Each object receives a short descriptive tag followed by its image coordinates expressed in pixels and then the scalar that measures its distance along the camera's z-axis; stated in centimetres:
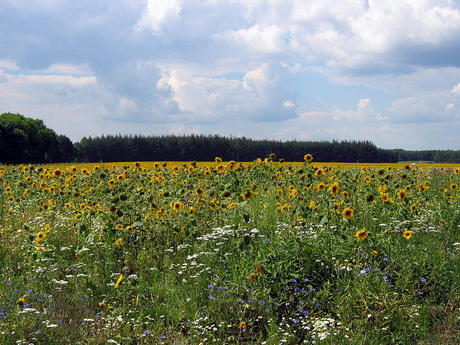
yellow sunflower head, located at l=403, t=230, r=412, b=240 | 521
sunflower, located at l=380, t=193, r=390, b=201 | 632
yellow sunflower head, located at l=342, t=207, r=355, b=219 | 530
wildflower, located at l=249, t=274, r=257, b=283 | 420
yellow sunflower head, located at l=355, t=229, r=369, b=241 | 470
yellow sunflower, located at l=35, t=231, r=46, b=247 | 529
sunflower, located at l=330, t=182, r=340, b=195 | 583
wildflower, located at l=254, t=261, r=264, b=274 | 428
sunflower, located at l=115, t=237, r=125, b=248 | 537
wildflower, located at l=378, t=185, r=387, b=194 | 654
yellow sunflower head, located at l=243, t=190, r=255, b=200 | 527
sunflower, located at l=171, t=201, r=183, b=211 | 598
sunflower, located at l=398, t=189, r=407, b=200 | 618
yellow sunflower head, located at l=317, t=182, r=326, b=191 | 645
